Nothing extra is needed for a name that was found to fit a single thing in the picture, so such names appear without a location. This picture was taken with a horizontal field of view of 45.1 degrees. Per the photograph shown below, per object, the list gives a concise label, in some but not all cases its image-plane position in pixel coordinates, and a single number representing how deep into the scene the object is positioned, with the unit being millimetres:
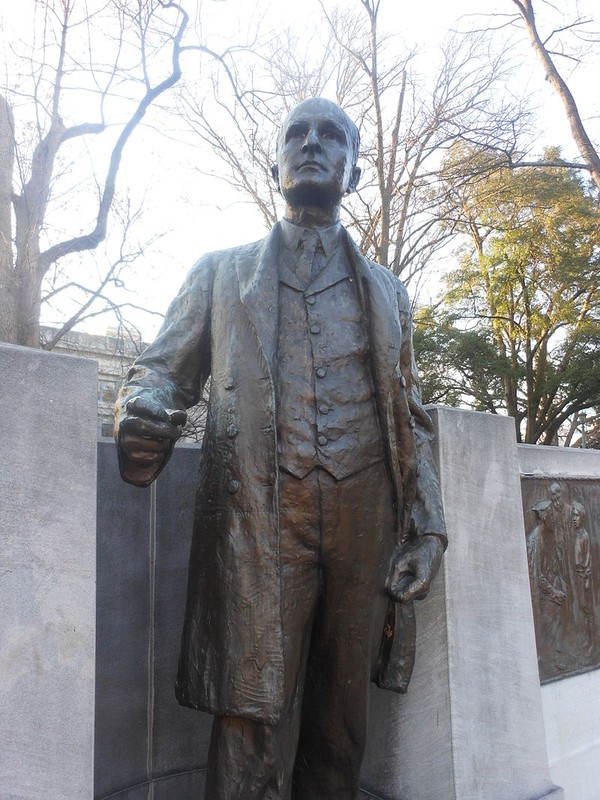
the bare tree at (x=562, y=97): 12219
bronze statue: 2080
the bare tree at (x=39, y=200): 11766
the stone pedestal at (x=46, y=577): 1869
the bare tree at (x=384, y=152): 13055
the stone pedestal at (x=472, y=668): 2957
